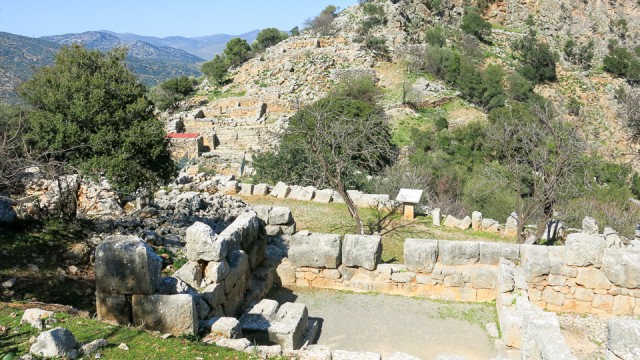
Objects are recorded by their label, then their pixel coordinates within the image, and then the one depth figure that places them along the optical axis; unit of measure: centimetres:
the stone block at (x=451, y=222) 1620
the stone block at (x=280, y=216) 1342
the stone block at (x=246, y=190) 1922
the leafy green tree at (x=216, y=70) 5494
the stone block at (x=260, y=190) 1908
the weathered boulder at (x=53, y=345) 530
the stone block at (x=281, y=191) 1866
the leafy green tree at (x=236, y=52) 6656
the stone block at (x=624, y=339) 552
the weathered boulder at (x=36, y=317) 605
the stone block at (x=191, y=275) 841
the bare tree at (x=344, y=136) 1384
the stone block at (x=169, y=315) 698
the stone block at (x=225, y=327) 726
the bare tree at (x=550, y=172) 1398
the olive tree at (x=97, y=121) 1486
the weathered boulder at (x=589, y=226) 1633
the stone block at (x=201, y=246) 854
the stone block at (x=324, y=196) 1806
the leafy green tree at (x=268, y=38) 7462
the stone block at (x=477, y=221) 1612
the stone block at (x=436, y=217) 1612
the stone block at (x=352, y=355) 664
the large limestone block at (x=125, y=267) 690
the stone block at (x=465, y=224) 1607
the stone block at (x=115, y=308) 710
